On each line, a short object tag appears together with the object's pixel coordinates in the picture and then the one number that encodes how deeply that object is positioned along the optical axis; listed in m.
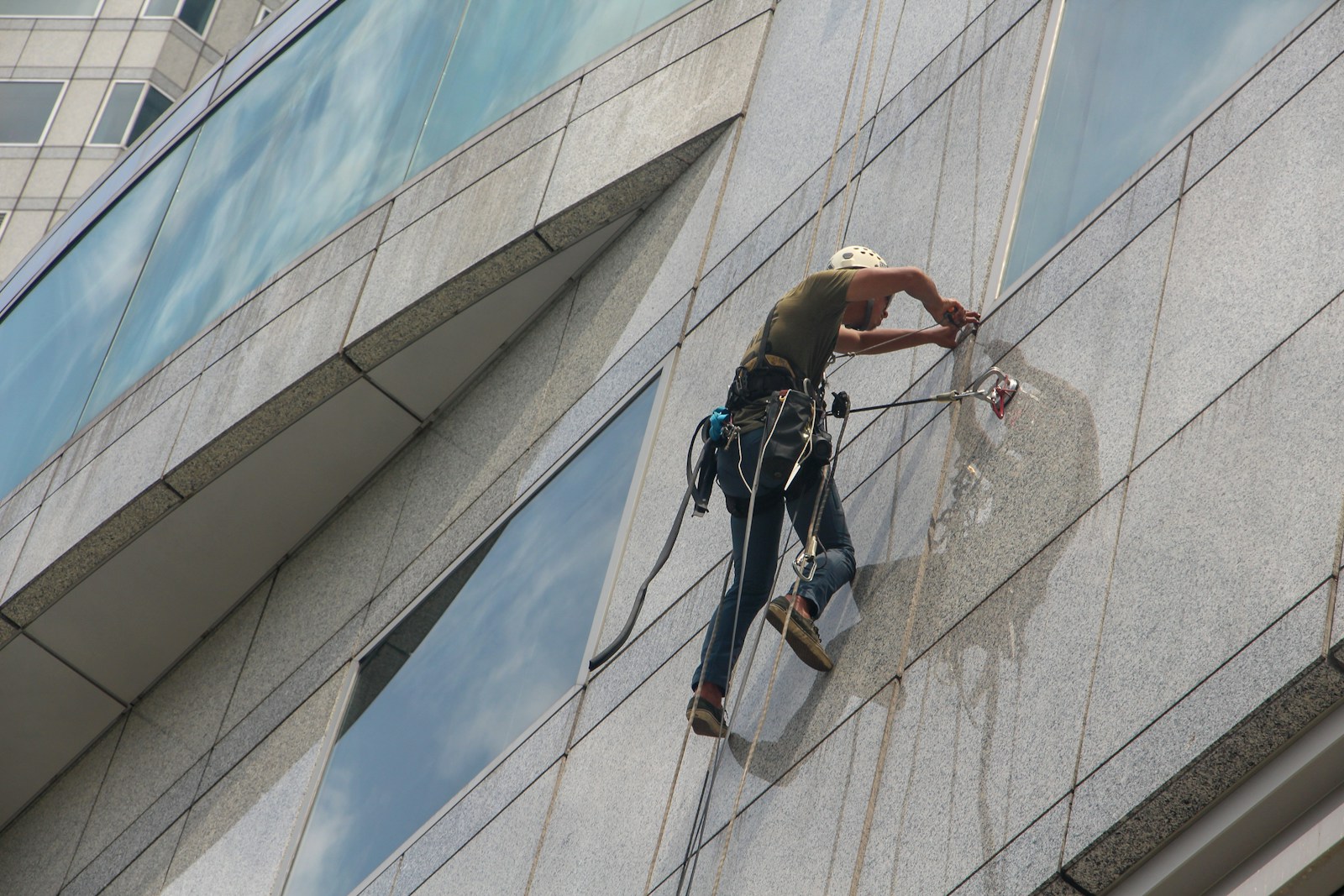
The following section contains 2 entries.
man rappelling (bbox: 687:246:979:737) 12.57
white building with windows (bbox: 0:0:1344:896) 9.33
